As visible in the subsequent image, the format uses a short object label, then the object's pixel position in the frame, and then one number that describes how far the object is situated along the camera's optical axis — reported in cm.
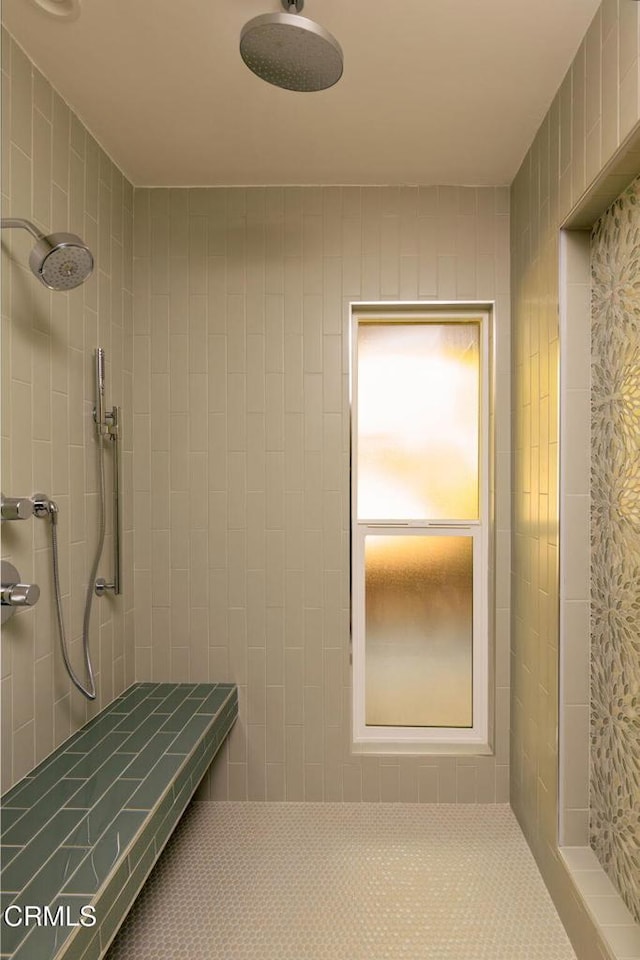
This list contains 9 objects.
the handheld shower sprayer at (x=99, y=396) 209
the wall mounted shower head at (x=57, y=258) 154
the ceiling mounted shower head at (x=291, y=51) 130
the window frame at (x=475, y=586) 250
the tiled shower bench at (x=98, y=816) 117
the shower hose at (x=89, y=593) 180
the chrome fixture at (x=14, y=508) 153
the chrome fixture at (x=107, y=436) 210
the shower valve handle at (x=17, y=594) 151
